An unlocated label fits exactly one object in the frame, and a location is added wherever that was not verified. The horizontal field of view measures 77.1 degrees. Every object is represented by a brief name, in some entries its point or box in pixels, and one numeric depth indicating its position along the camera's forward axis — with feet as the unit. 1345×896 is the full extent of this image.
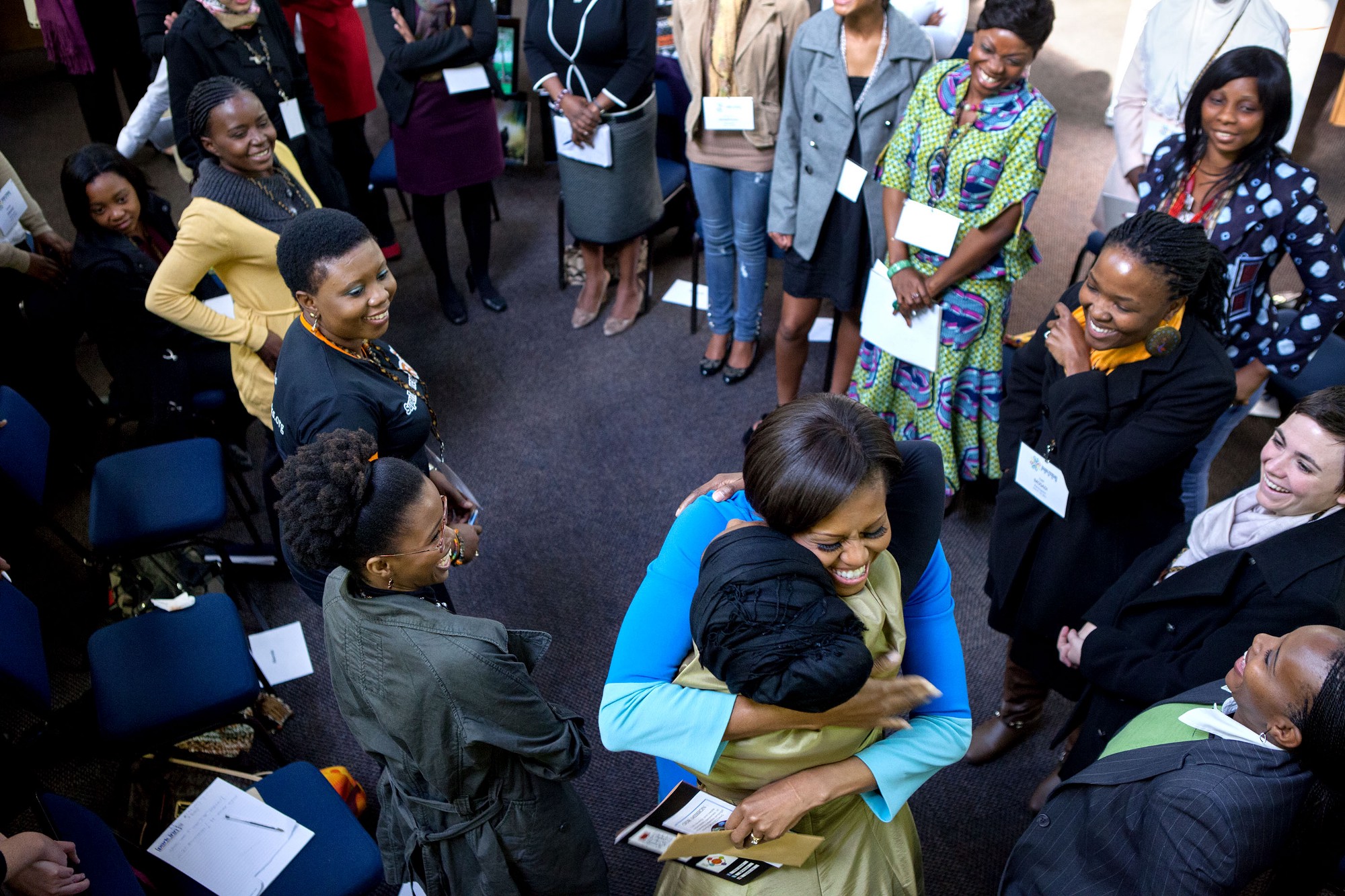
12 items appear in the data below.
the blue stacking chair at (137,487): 8.35
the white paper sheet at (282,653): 9.39
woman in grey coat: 9.34
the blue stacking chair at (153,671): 6.81
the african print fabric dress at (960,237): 8.46
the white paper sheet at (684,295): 15.08
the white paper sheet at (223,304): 9.48
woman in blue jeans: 10.41
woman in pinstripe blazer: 4.20
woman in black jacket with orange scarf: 6.16
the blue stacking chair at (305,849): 5.59
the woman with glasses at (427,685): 4.85
